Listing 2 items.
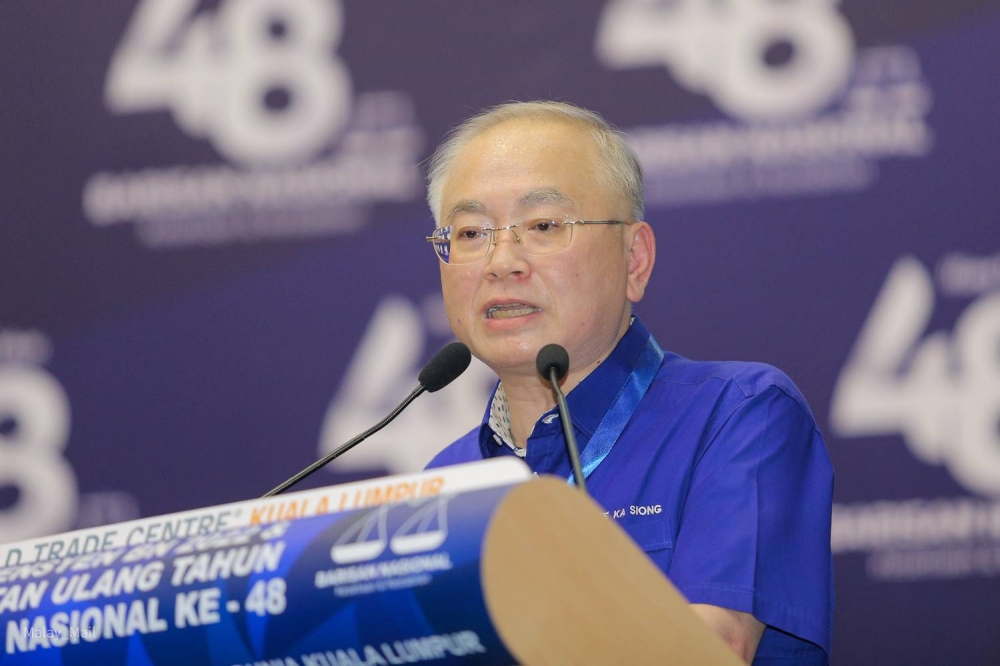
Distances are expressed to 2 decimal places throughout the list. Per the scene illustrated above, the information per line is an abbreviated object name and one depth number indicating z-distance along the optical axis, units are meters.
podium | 3.69
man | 4.49
